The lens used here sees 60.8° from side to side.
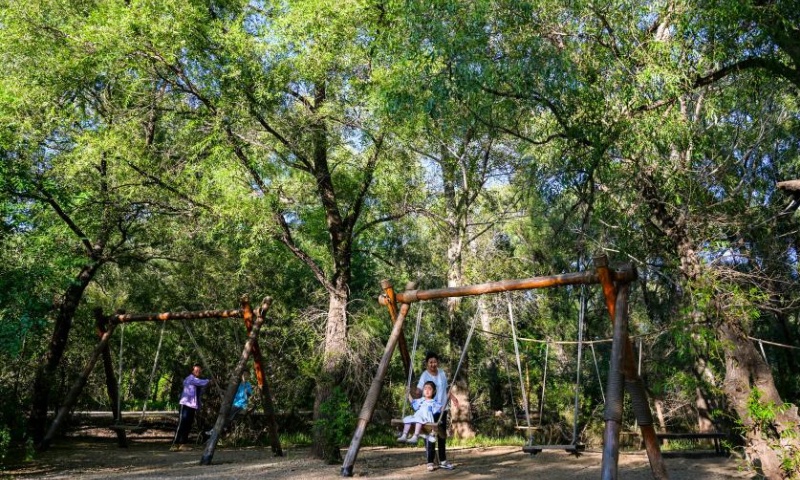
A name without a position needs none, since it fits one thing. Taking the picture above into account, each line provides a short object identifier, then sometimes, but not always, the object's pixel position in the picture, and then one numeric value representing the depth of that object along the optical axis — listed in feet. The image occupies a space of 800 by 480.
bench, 30.48
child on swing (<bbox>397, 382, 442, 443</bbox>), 25.45
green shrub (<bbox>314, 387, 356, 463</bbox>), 30.22
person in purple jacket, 36.14
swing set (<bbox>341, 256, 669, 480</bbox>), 20.10
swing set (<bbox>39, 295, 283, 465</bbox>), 31.34
